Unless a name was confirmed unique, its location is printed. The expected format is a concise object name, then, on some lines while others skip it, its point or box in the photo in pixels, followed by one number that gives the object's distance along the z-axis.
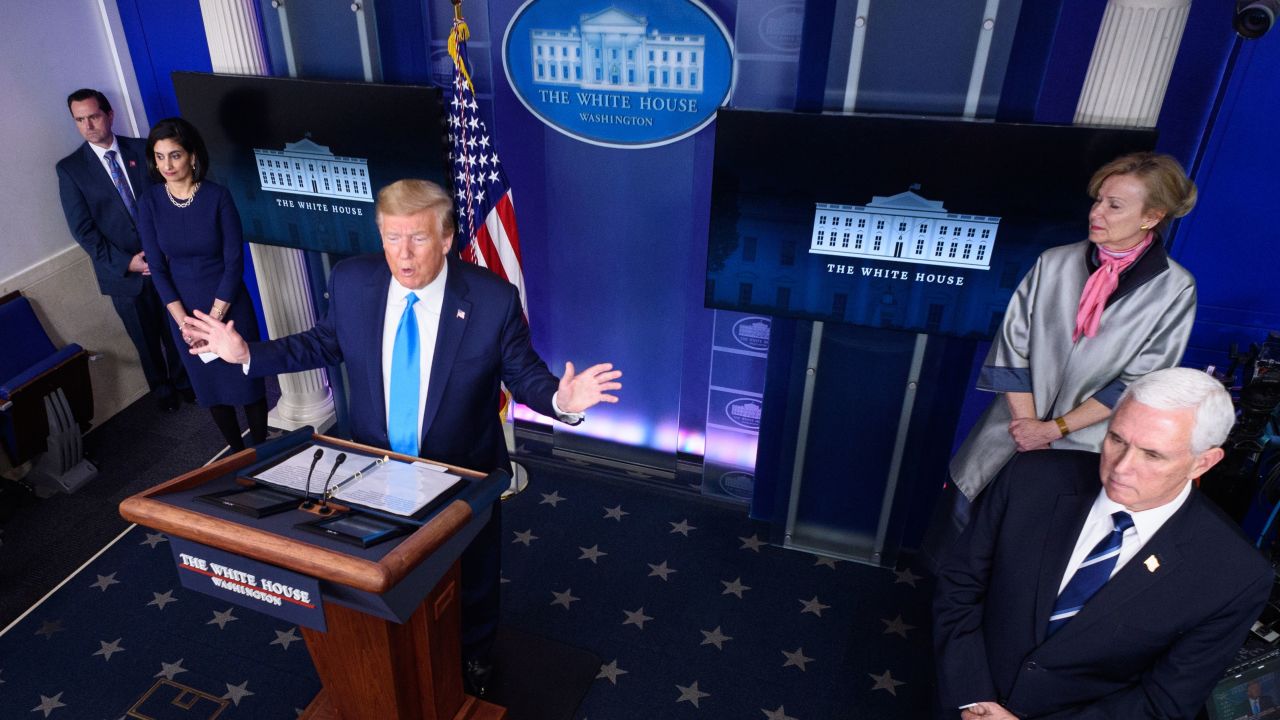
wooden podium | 1.89
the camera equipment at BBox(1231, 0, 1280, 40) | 2.50
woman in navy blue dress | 3.71
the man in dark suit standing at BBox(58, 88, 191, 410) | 4.32
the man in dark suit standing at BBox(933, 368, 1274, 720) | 1.76
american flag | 3.69
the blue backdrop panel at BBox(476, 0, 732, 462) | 3.84
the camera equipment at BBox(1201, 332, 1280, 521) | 2.85
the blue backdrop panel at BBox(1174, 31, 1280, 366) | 2.93
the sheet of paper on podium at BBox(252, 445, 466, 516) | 2.13
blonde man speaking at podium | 2.52
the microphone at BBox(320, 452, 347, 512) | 2.08
